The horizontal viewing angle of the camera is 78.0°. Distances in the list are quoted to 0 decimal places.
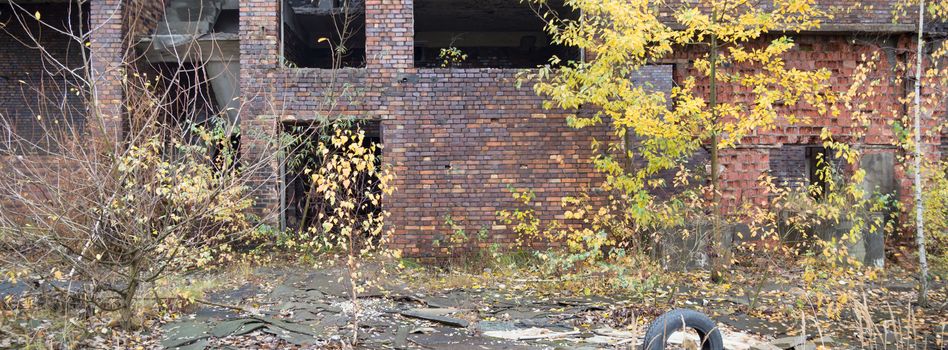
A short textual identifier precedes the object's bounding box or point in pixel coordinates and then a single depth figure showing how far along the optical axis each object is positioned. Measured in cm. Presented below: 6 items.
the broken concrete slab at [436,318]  613
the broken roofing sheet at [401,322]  555
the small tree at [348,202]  591
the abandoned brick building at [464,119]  894
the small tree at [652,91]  661
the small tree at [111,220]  486
